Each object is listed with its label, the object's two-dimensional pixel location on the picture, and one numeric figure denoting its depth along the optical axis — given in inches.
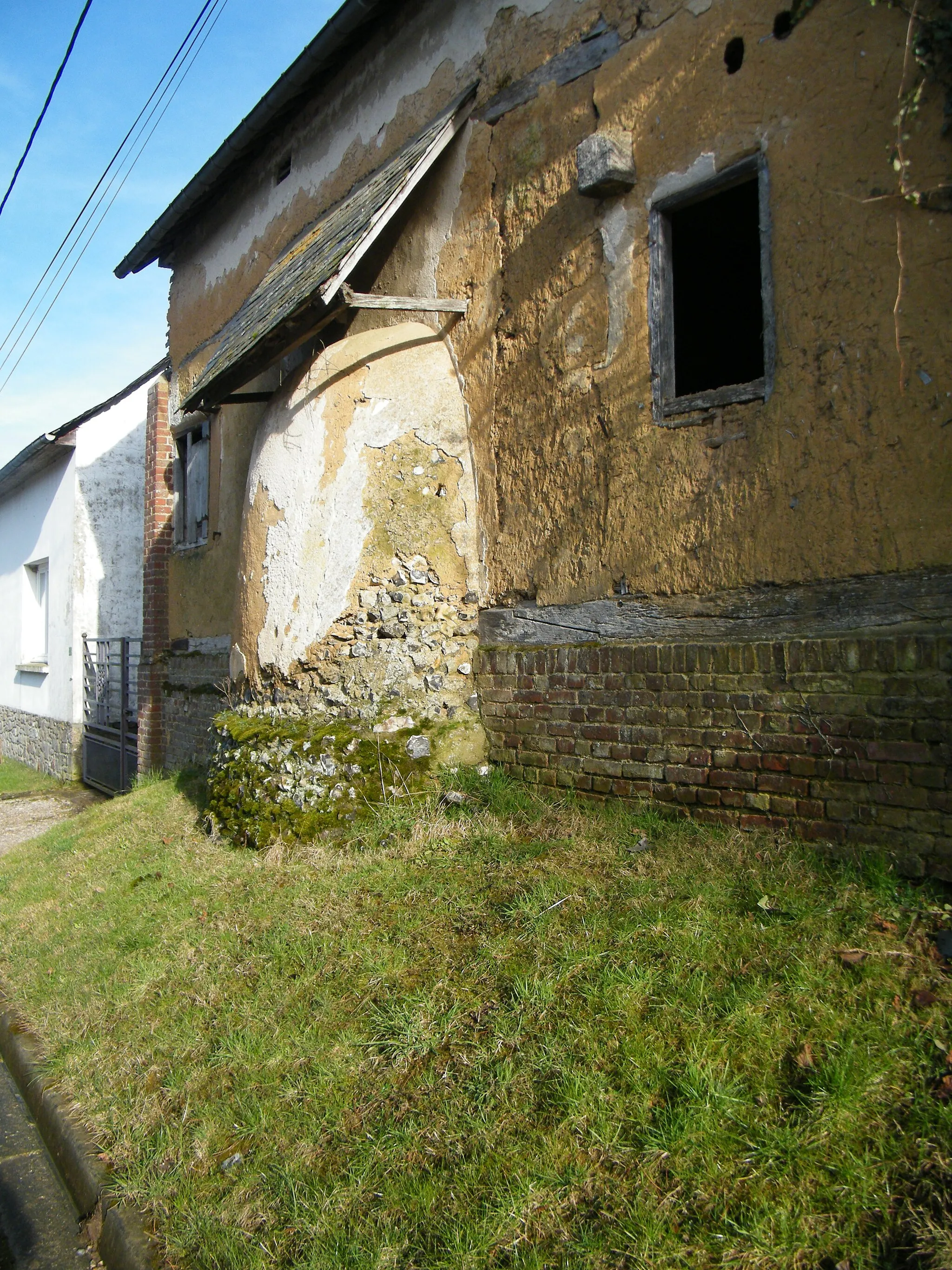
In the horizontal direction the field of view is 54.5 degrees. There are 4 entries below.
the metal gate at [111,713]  459.5
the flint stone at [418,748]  213.2
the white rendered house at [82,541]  530.3
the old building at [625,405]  145.3
